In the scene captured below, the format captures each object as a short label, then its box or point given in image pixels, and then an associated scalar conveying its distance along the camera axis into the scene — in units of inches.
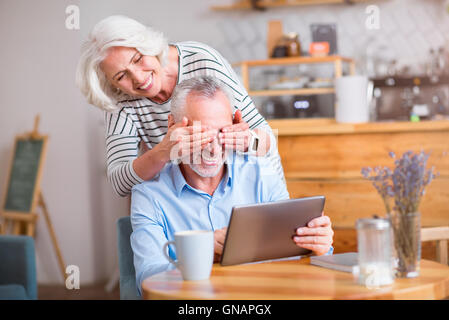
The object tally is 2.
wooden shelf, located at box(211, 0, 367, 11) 159.6
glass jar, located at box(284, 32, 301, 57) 145.9
